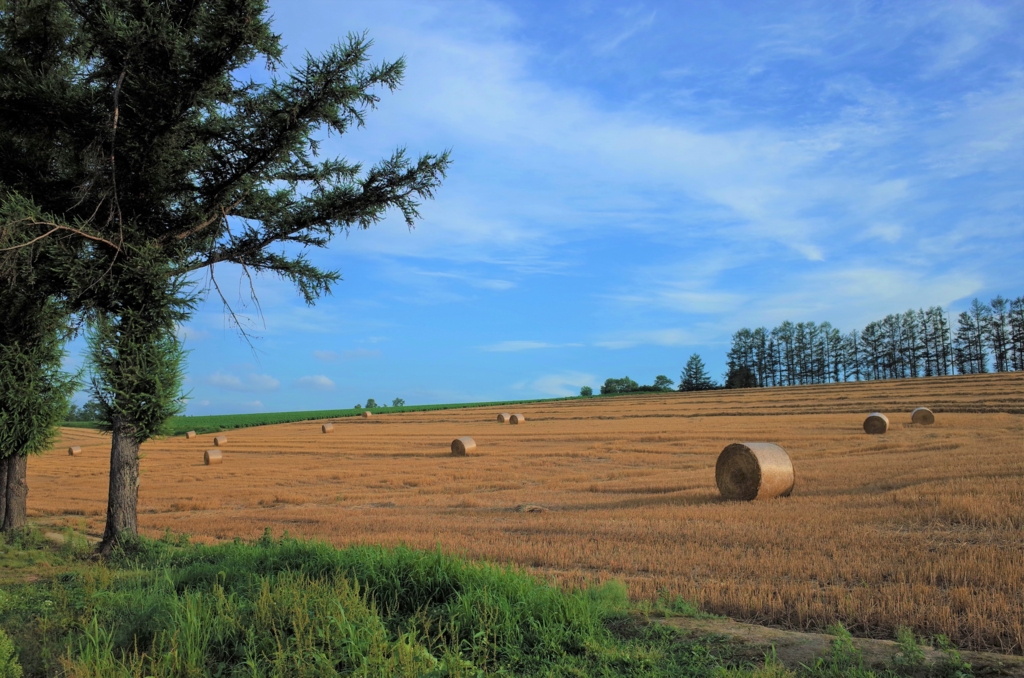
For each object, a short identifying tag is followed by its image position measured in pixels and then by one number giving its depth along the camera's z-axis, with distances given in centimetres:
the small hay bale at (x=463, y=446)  3048
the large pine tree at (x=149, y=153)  1109
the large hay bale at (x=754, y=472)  1480
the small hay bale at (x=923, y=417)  3253
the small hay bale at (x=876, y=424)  2961
